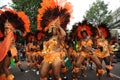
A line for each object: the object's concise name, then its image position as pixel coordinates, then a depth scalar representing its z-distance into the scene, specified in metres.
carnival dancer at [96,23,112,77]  5.42
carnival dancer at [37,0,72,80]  3.52
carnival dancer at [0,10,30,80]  3.13
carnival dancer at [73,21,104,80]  4.63
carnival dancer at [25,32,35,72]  7.56
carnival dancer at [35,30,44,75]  7.10
